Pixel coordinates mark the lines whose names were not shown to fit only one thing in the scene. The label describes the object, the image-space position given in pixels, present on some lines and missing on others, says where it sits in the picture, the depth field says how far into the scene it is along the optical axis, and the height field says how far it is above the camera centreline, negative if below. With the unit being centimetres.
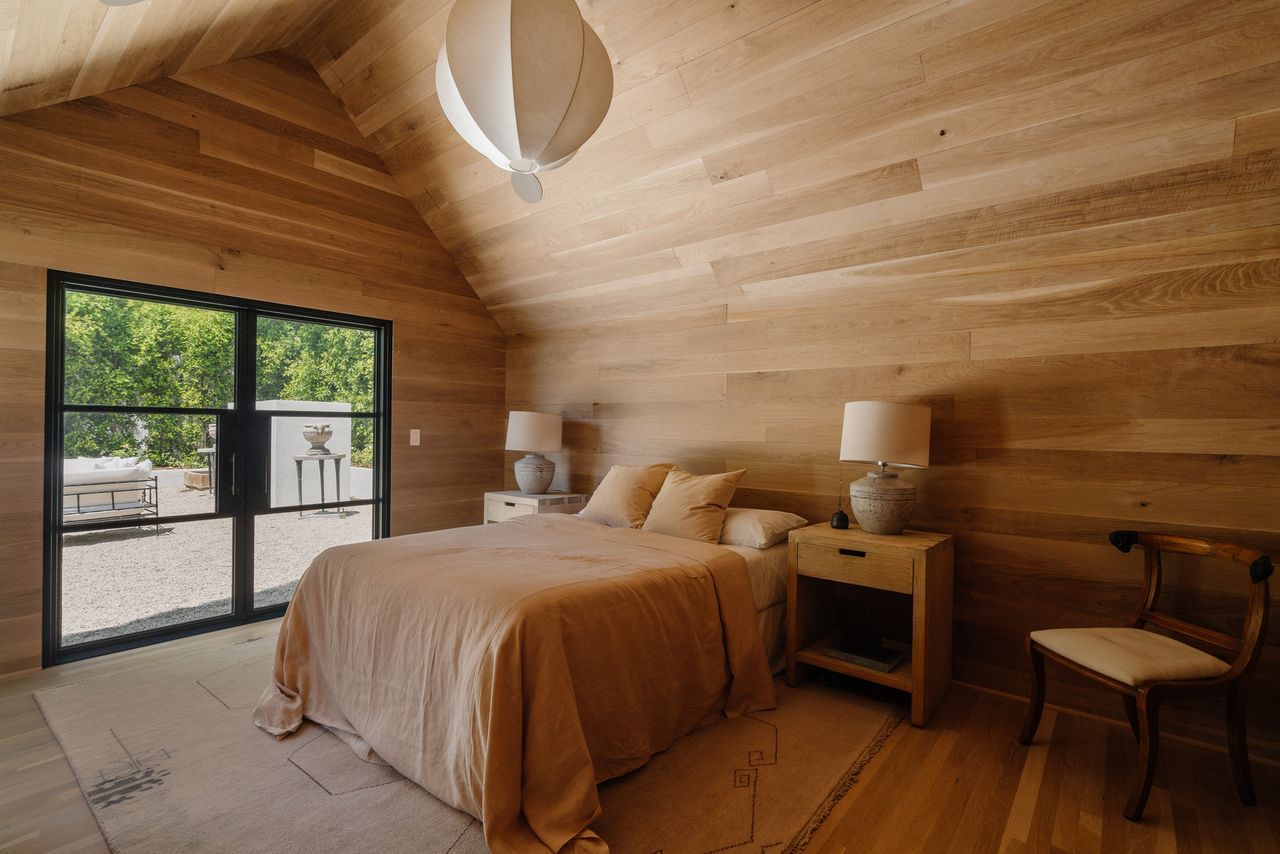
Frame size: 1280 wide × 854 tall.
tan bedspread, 170 -80
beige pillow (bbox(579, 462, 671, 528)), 328 -42
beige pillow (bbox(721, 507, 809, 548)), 289 -50
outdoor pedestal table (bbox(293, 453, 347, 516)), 390 -34
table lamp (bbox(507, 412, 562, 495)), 421 -17
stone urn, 382 -13
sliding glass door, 299 -24
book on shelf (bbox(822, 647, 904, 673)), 254 -99
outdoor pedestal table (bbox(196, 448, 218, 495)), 342 -28
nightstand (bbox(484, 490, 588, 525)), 409 -58
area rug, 172 -117
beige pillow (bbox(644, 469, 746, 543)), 298 -42
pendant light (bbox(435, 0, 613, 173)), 160 +92
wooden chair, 182 -73
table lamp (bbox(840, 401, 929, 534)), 259 -12
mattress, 271 -77
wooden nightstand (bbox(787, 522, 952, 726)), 241 -67
